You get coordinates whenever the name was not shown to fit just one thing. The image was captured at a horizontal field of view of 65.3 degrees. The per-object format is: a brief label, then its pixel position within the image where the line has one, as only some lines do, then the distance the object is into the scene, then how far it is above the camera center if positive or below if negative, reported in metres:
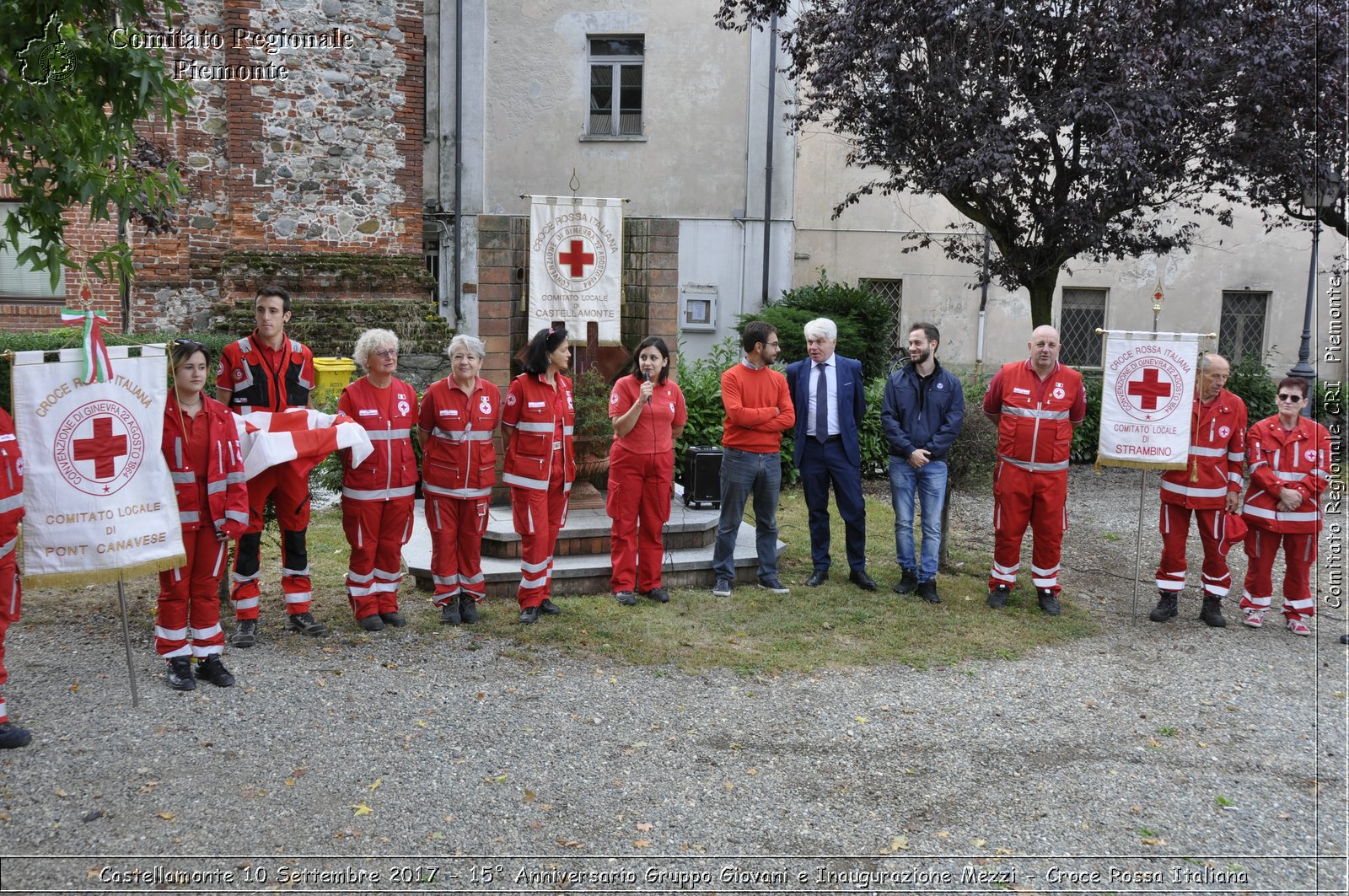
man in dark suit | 7.98 -0.73
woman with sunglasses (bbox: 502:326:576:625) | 6.90 -0.94
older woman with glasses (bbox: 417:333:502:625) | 6.75 -1.02
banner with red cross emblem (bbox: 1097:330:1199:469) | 7.48 -0.46
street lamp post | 12.77 +1.78
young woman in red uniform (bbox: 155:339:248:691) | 5.52 -1.11
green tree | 4.88 +0.96
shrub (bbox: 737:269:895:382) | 15.52 +0.11
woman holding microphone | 7.37 -0.98
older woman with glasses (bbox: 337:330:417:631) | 6.52 -1.08
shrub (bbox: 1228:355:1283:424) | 15.98 -0.81
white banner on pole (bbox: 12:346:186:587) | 4.96 -0.80
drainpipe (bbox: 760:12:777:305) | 18.89 +2.85
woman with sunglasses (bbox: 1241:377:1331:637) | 7.25 -1.10
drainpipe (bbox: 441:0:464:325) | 19.05 +3.58
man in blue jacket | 7.88 -0.77
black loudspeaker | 9.12 -1.34
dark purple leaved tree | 11.41 +2.65
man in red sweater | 7.77 -0.82
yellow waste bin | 11.42 -0.70
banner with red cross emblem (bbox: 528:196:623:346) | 8.45 +0.44
